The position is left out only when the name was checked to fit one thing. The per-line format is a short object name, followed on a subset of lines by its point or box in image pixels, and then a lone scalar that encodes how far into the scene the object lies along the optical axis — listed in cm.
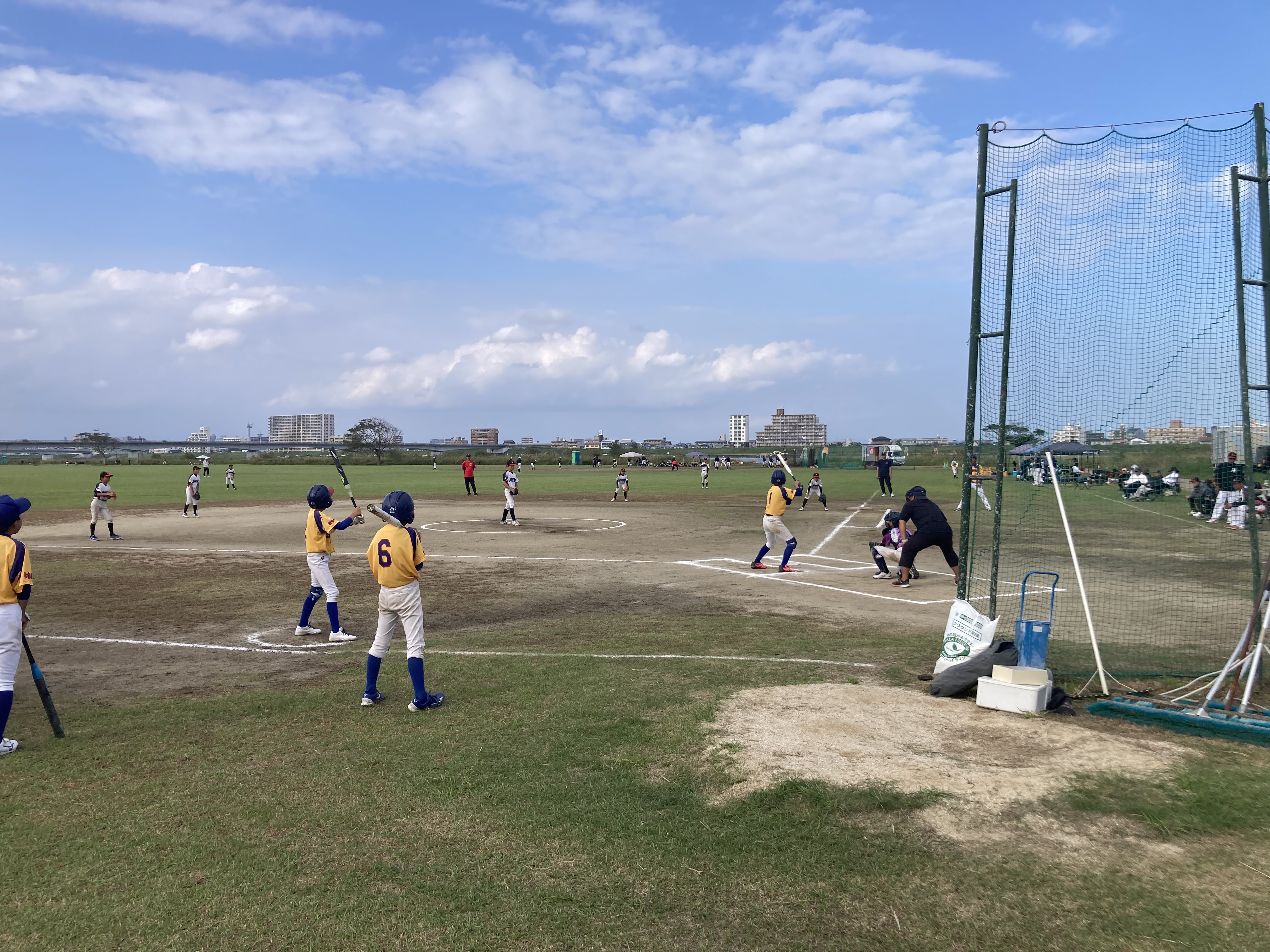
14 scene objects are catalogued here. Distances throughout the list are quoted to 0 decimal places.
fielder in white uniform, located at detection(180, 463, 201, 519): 3003
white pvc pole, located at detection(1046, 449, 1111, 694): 755
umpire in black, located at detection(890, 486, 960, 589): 1371
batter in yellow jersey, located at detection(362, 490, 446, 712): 779
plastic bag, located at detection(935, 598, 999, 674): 797
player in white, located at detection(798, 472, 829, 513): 3475
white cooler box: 723
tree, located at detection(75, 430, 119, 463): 16062
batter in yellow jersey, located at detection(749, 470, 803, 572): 1622
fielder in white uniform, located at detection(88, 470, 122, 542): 2248
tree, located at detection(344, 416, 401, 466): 13738
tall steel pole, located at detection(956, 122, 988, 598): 883
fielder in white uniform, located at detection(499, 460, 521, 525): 2670
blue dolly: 766
